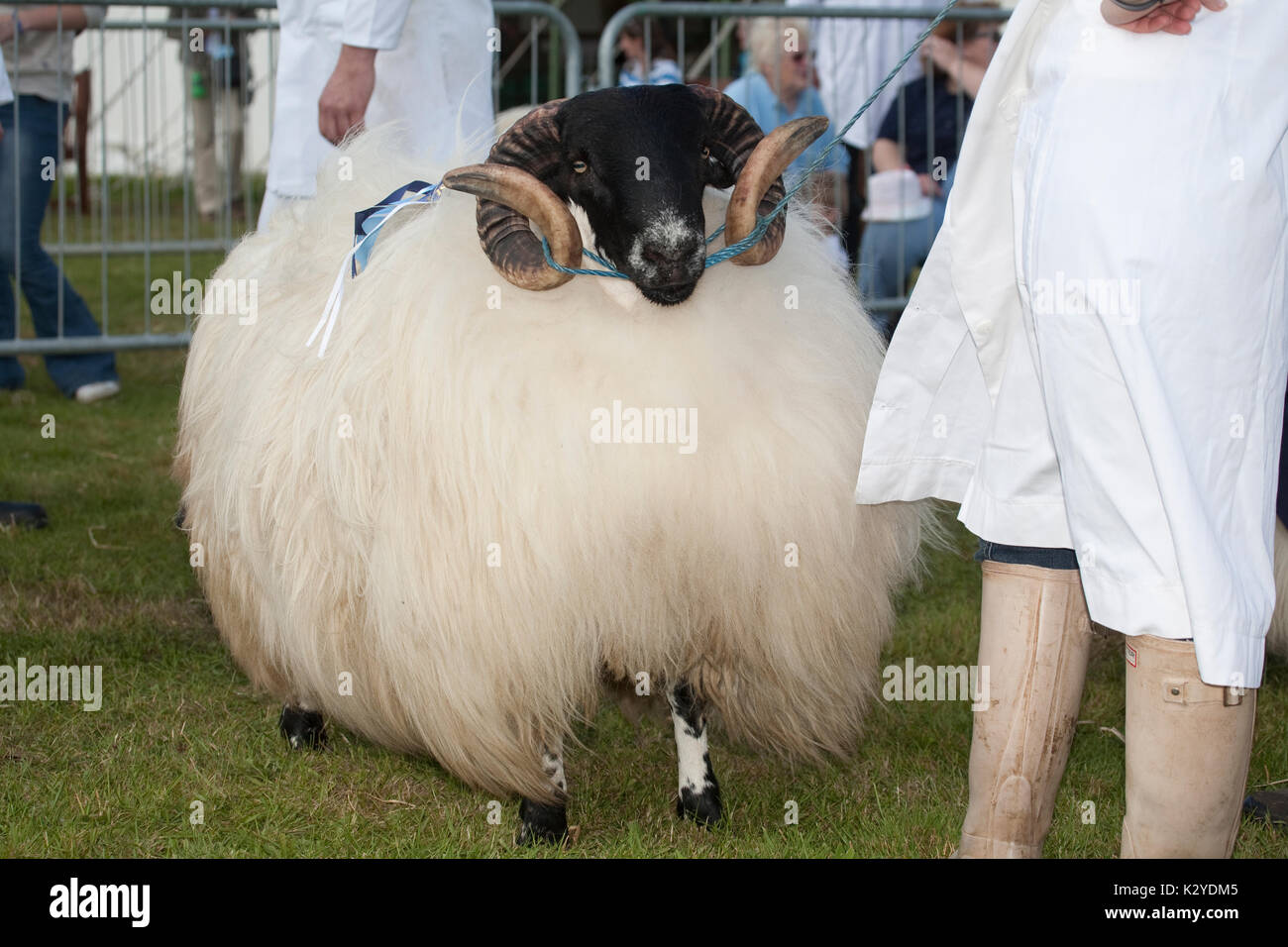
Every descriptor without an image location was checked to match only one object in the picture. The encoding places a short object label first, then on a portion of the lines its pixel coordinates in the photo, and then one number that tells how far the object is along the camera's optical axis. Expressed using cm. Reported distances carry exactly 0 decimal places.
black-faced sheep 278
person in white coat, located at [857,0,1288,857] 210
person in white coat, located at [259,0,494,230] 426
